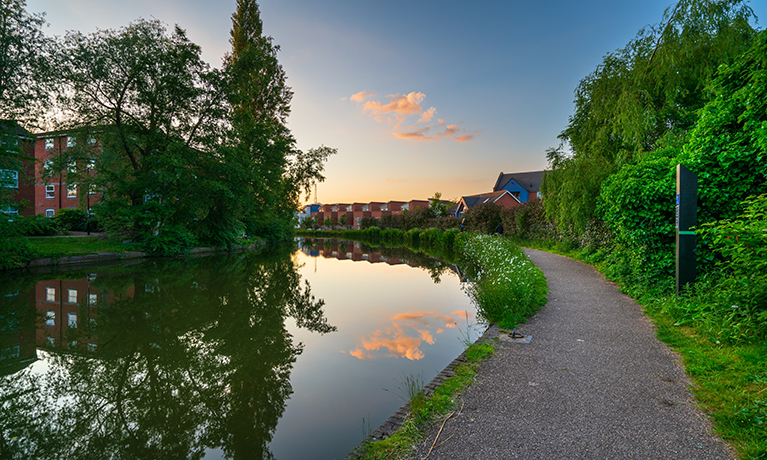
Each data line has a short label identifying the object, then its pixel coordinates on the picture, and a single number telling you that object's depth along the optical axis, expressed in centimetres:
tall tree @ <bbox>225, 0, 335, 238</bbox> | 2025
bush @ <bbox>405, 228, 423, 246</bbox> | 3374
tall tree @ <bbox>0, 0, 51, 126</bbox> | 1206
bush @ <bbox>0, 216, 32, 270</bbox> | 1137
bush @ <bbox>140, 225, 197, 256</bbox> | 1744
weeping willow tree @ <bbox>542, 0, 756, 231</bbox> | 745
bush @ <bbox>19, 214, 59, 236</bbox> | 1173
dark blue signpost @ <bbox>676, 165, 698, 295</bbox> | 556
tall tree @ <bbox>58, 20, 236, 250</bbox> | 1633
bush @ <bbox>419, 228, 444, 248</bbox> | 2845
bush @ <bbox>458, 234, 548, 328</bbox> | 592
